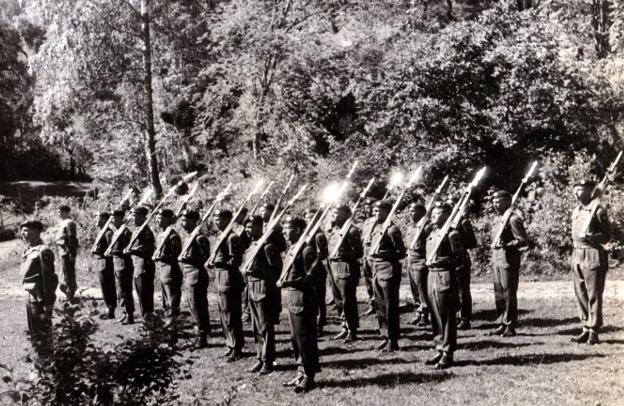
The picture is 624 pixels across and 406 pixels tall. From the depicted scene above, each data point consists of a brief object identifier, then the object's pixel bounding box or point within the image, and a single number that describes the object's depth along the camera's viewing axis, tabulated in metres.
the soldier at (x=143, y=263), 11.69
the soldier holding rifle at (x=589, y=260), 9.18
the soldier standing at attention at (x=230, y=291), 9.67
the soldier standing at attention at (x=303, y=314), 8.01
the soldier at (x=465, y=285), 10.92
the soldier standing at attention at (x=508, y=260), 10.10
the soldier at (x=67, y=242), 14.39
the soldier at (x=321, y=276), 11.20
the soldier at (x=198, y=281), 10.38
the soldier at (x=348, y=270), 10.42
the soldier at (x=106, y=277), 13.07
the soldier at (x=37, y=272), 8.85
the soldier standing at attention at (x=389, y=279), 9.58
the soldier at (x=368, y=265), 11.69
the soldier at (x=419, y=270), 10.72
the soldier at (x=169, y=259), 10.91
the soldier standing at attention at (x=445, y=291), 8.40
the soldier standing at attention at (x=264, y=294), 8.75
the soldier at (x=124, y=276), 12.54
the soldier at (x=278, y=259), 8.83
